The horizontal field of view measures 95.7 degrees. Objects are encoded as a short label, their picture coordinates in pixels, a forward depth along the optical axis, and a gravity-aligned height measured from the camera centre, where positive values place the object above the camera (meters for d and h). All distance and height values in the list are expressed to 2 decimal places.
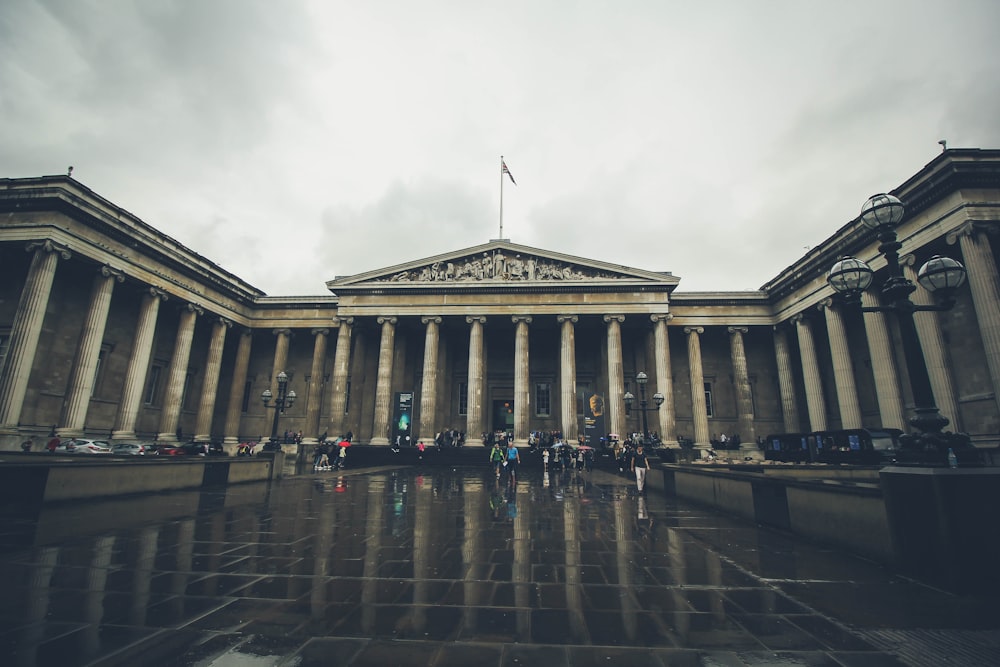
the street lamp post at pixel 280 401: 19.54 +1.39
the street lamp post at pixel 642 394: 20.44 +1.98
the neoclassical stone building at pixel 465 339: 20.64 +6.38
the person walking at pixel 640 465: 13.95 -0.85
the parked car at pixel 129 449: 22.61 -0.92
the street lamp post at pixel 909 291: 5.24 +1.92
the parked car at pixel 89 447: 20.83 -0.77
